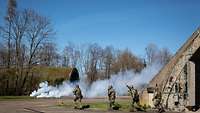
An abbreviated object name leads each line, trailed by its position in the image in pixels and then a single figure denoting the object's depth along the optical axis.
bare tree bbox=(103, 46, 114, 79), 108.09
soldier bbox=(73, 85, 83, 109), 33.88
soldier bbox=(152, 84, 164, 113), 29.10
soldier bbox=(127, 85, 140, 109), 30.46
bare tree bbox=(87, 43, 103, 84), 103.62
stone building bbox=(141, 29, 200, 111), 30.02
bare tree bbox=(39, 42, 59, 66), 69.31
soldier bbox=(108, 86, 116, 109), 30.79
